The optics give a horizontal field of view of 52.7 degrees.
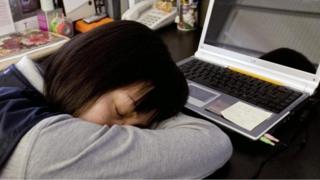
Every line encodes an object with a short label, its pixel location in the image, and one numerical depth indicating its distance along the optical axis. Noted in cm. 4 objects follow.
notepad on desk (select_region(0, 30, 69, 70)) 111
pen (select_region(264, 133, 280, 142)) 68
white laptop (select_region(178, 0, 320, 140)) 74
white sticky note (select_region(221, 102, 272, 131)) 70
